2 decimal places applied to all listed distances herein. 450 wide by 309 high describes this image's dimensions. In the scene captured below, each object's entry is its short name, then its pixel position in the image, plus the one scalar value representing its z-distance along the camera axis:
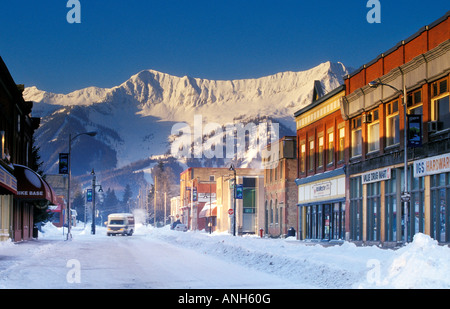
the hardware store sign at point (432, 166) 32.31
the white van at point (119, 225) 84.50
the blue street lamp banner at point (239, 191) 78.06
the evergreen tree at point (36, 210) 65.18
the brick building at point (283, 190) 68.94
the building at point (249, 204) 94.62
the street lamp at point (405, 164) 32.84
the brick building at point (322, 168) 49.97
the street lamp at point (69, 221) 59.45
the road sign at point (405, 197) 32.75
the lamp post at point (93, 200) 89.05
